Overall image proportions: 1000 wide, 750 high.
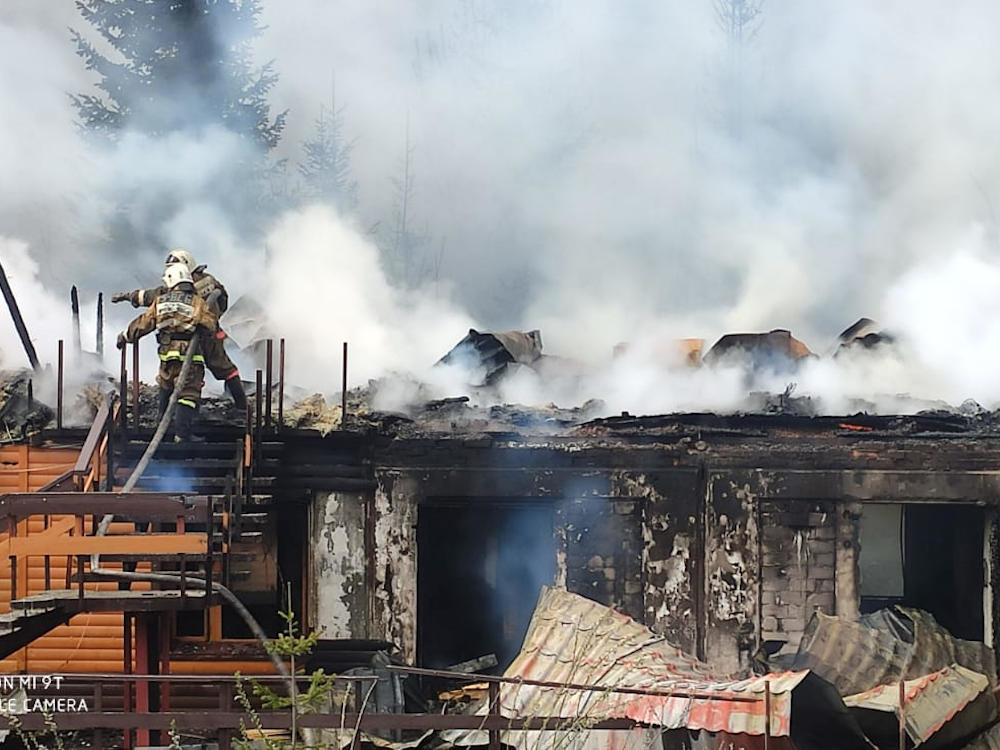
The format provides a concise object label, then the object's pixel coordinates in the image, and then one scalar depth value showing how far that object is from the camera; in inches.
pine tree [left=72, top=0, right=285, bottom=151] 1975.9
